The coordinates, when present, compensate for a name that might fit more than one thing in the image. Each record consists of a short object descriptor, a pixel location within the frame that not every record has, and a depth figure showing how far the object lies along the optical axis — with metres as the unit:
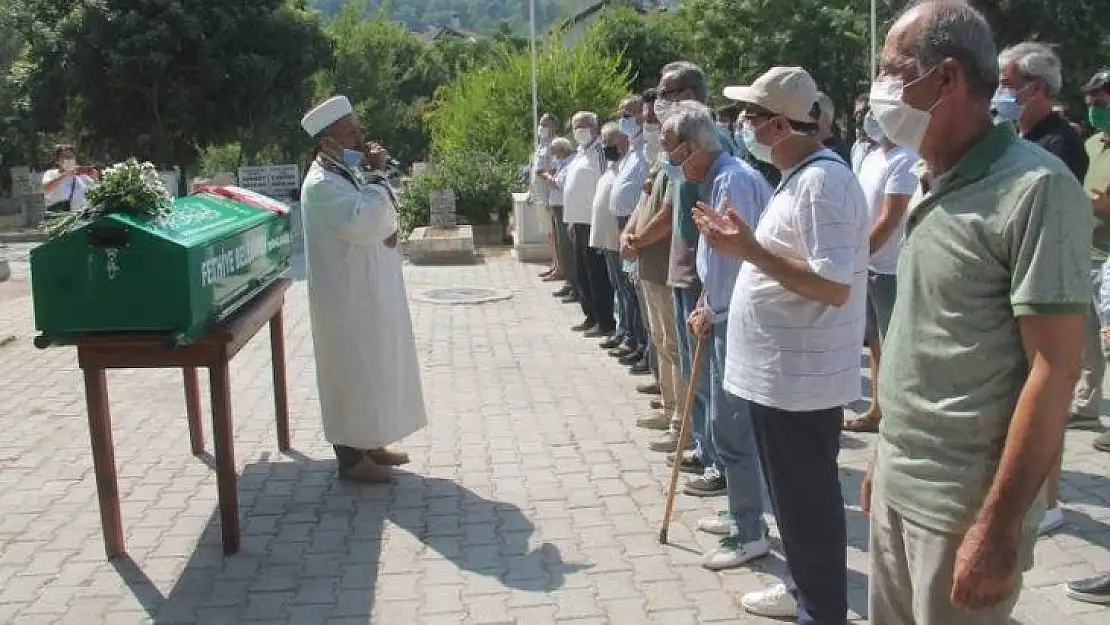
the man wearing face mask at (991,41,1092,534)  5.08
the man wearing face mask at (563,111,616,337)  9.83
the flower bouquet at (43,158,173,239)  4.31
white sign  19.55
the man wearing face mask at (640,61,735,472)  5.29
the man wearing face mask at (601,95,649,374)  7.92
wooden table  4.44
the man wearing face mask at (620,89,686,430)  6.17
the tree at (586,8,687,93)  40.53
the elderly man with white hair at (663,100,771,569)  4.38
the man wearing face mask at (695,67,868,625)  3.30
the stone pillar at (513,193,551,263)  15.34
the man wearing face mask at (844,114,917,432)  5.71
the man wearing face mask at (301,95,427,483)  5.45
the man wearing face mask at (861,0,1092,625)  2.02
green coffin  4.20
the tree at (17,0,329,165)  19.86
